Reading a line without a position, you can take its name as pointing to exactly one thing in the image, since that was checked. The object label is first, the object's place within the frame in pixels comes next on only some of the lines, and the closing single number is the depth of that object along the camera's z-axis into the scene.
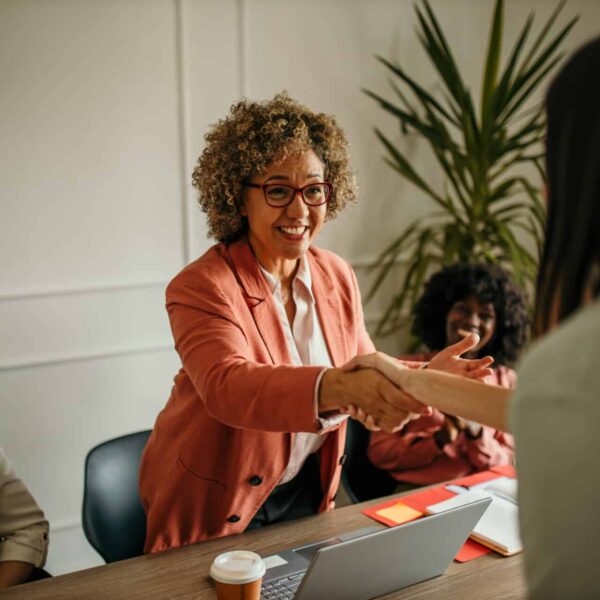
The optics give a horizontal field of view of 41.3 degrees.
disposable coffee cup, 1.30
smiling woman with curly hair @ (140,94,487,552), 1.72
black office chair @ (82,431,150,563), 1.96
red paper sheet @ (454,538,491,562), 1.63
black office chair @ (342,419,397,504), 2.47
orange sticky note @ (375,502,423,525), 1.82
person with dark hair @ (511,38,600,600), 0.67
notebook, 1.67
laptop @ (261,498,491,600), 1.31
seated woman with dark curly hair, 2.54
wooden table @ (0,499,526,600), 1.48
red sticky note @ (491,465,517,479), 2.10
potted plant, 3.20
